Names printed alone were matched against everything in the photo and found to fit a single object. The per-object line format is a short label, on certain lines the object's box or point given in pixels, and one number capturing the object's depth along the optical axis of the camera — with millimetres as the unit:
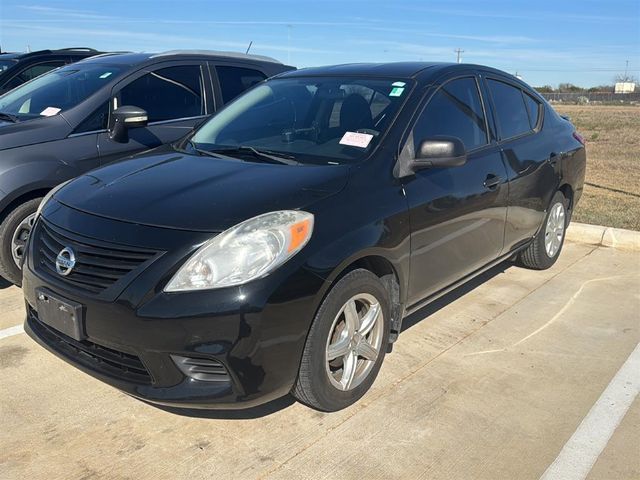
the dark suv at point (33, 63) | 8117
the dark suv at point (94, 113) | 4301
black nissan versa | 2490
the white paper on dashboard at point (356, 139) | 3289
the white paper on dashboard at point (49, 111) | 4729
